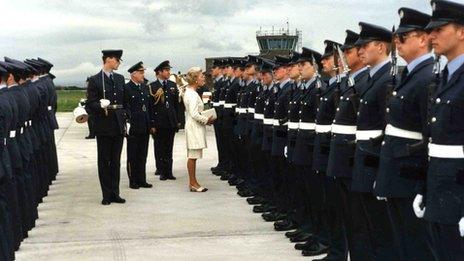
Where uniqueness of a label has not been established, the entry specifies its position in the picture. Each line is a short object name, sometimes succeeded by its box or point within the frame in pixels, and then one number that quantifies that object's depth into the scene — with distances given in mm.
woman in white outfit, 10414
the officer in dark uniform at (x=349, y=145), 5285
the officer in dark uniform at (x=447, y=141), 3773
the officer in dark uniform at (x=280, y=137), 7887
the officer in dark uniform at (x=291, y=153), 7176
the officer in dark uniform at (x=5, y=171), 6102
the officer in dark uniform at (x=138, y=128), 10930
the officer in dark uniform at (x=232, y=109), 11672
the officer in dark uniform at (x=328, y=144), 6148
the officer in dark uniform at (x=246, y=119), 10336
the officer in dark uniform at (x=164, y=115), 11836
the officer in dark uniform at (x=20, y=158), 6910
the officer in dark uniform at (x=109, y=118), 9562
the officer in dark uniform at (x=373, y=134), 4953
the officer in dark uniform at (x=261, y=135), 9125
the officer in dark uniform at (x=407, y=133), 4461
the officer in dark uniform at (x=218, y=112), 12680
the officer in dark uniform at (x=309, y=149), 6746
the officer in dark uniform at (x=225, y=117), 12206
